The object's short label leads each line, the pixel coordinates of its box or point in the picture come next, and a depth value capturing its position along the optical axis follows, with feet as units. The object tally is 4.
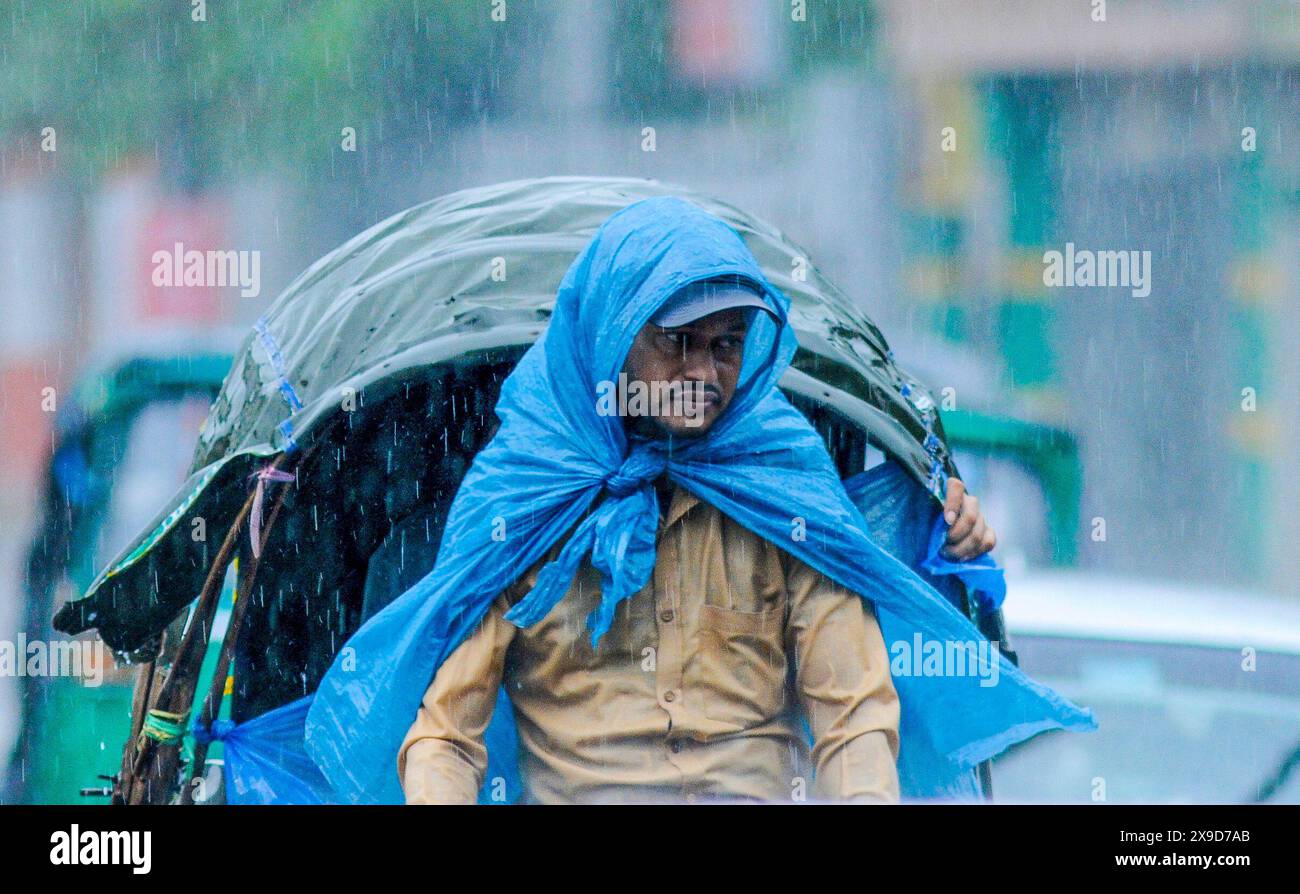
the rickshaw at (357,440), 21.76
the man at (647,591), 19.51
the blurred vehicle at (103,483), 32.14
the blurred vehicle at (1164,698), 25.18
